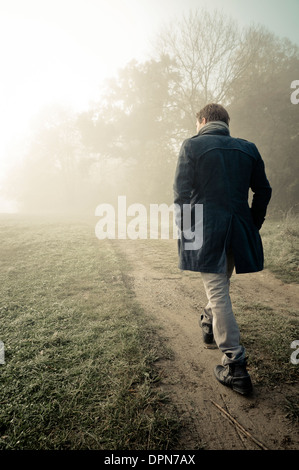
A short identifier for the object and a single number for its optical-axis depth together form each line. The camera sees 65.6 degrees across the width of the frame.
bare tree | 14.23
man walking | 1.98
